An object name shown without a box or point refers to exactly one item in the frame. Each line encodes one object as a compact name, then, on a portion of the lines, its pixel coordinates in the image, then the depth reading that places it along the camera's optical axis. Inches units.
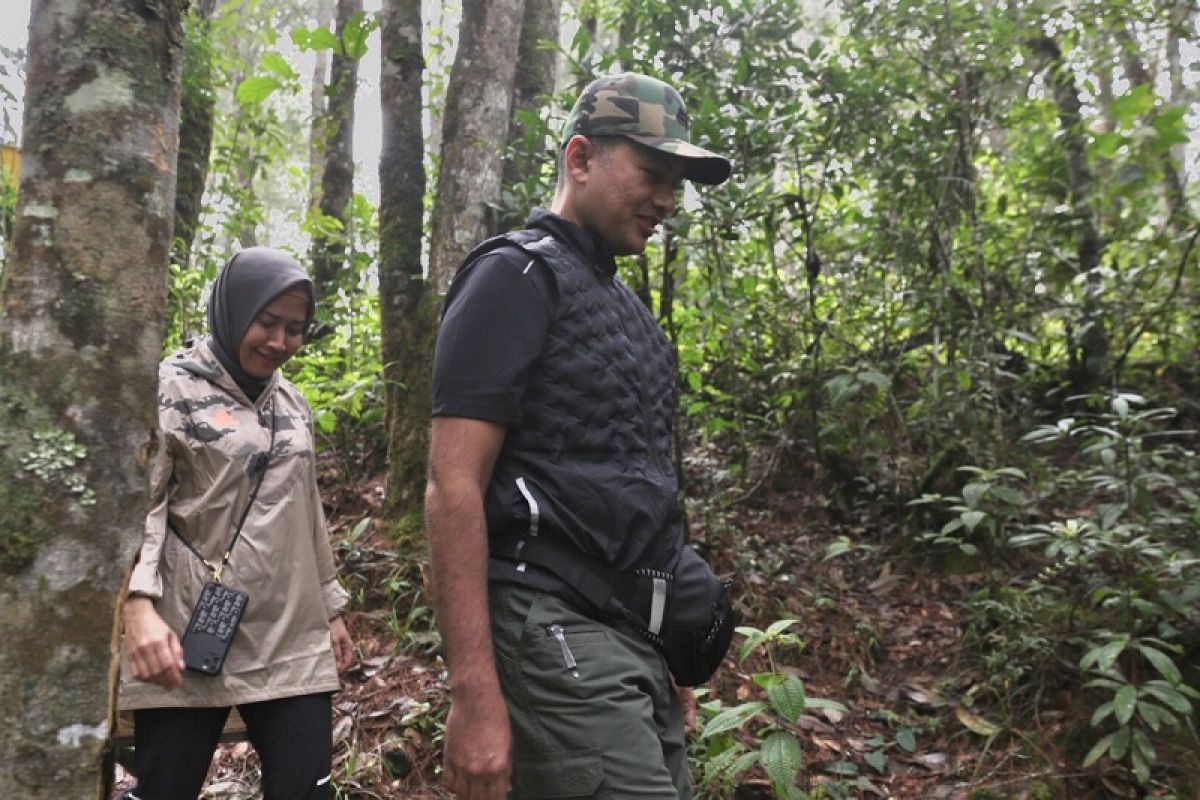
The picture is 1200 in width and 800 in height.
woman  104.7
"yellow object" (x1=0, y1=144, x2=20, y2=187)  267.6
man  78.3
